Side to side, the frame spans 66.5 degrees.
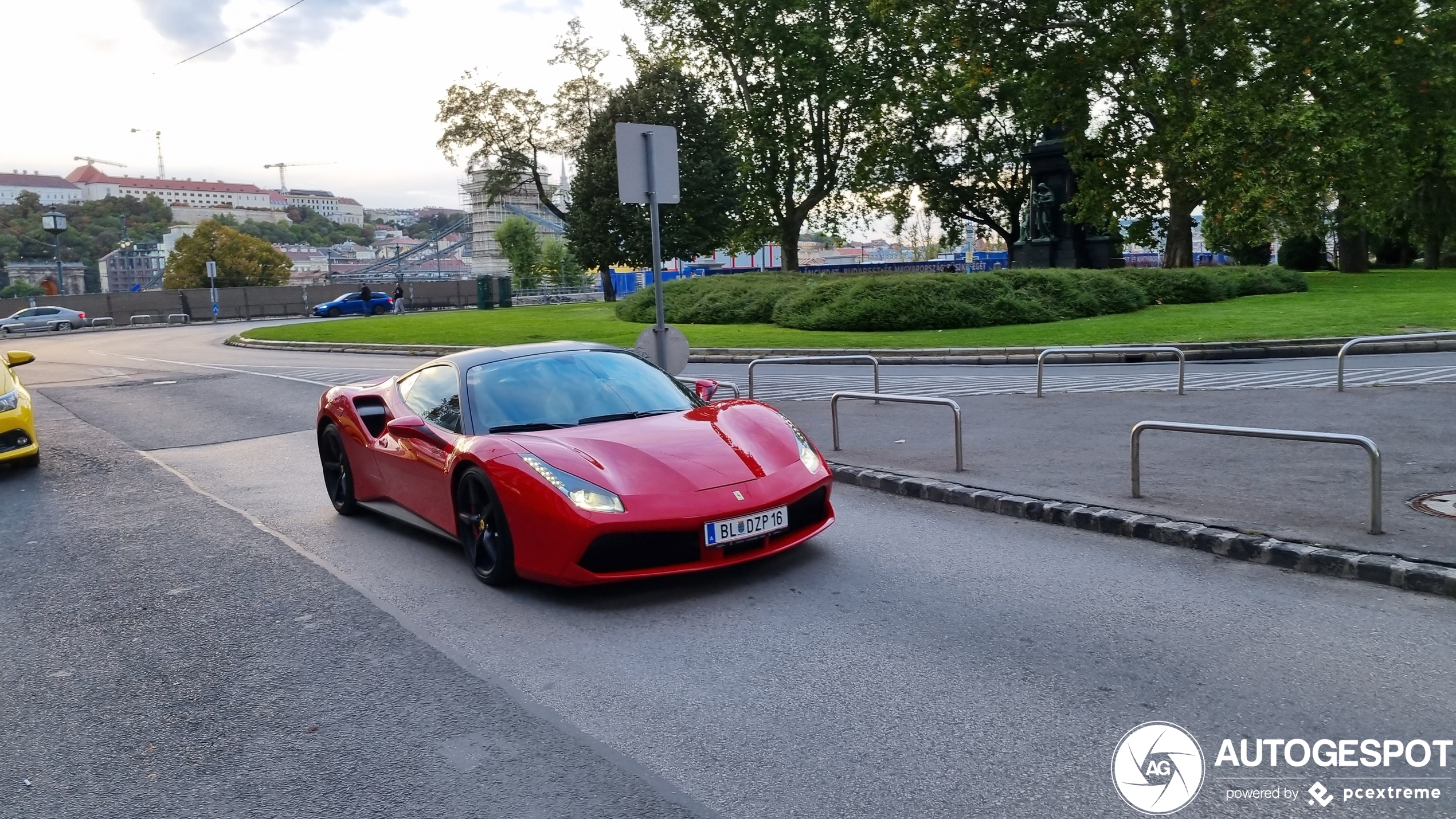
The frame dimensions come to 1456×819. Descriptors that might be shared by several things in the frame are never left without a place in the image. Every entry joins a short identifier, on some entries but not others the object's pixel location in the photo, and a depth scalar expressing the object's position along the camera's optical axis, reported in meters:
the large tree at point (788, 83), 44.53
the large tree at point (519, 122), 59.22
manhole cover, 6.64
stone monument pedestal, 36.50
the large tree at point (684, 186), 49.53
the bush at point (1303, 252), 52.50
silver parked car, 52.88
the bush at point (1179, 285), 29.44
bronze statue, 36.47
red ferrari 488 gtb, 5.61
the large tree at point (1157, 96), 31.86
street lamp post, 54.02
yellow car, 10.61
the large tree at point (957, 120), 35.97
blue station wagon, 58.62
